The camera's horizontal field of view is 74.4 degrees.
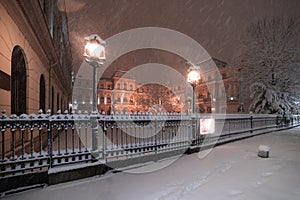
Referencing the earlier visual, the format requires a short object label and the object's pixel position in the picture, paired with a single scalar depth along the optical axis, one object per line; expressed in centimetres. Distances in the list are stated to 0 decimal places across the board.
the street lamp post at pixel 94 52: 593
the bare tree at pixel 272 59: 1970
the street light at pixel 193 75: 932
